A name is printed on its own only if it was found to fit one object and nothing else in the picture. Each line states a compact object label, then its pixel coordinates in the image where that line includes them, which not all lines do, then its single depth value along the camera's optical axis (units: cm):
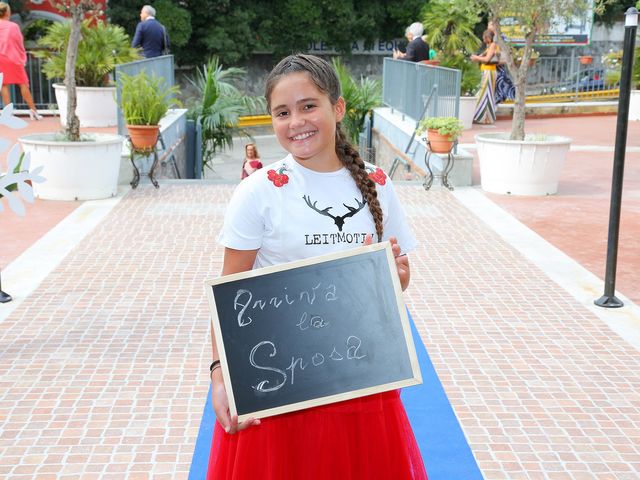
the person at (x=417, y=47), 1606
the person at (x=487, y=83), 1725
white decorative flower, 474
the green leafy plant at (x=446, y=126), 1062
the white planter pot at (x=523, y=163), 1015
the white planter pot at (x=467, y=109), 1723
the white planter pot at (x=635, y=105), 1894
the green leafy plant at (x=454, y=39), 1769
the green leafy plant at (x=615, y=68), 1944
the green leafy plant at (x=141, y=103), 1048
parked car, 2534
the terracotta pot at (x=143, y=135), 1039
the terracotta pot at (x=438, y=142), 1070
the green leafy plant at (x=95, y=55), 1473
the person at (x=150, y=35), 1554
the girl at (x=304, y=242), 233
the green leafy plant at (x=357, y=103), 1753
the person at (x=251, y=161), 939
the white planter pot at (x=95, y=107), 1459
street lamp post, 577
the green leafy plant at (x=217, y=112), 1543
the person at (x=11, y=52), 1412
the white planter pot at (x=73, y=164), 947
